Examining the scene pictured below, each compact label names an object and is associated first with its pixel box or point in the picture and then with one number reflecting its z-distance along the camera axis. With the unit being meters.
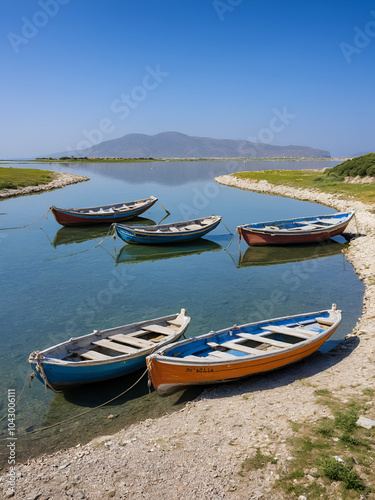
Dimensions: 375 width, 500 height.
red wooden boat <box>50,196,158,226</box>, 35.88
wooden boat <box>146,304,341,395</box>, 10.34
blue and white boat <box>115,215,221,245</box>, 28.77
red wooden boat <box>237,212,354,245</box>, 27.75
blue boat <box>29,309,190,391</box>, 10.44
